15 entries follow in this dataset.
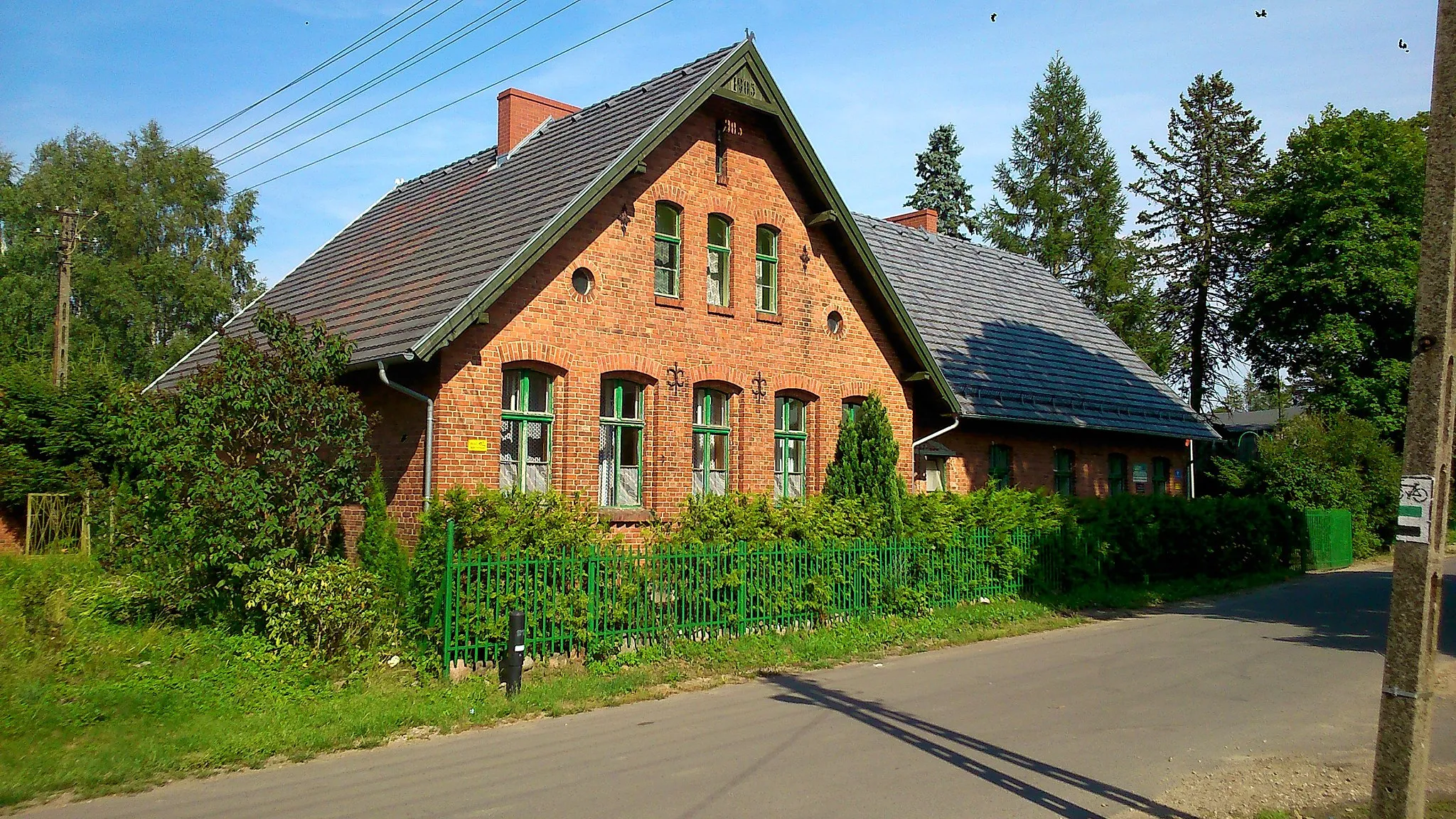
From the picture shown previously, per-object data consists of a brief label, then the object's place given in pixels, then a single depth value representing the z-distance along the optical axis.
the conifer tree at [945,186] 50.47
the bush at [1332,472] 31.70
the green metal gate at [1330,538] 28.95
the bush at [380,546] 12.80
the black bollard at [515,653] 11.26
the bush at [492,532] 11.78
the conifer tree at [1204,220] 47.38
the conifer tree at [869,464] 17.20
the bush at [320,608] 11.30
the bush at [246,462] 11.54
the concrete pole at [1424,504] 6.16
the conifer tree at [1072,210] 48.59
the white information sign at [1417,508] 6.13
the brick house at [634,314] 14.19
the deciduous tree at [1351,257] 37.03
